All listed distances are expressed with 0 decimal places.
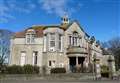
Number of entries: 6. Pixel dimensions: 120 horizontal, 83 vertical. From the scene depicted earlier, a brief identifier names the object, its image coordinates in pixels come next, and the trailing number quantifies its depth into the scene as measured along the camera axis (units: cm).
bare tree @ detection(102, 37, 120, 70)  2974
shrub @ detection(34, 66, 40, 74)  1688
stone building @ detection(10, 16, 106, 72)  1818
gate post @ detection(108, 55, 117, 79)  1551
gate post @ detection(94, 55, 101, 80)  1500
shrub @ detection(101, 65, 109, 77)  1596
